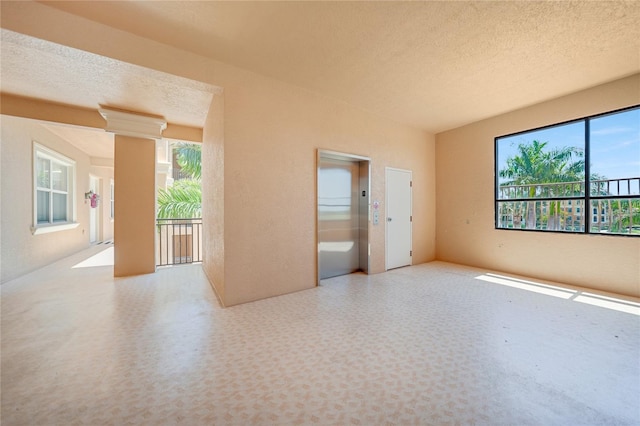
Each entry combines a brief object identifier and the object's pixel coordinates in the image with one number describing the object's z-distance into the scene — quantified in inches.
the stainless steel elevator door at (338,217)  157.1
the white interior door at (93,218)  304.7
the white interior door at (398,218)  187.5
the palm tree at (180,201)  260.7
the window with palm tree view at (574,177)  131.0
